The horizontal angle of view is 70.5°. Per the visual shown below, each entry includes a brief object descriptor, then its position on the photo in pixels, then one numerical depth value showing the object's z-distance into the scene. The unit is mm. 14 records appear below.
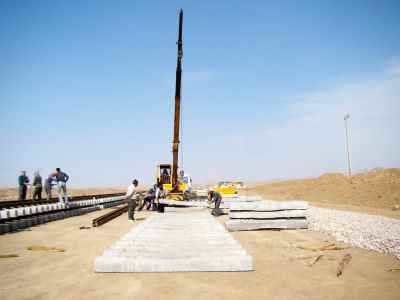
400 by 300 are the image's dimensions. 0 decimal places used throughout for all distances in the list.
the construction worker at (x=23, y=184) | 17391
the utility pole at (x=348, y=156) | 40222
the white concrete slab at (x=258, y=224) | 9891
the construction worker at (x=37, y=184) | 17156
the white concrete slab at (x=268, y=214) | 9938
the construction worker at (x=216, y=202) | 14188
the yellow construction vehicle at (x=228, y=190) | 34716
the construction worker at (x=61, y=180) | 14336
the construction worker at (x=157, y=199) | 16764
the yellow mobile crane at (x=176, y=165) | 19216
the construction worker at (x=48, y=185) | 16911
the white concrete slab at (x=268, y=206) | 9984
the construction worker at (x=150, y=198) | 17891
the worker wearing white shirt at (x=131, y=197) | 11765
